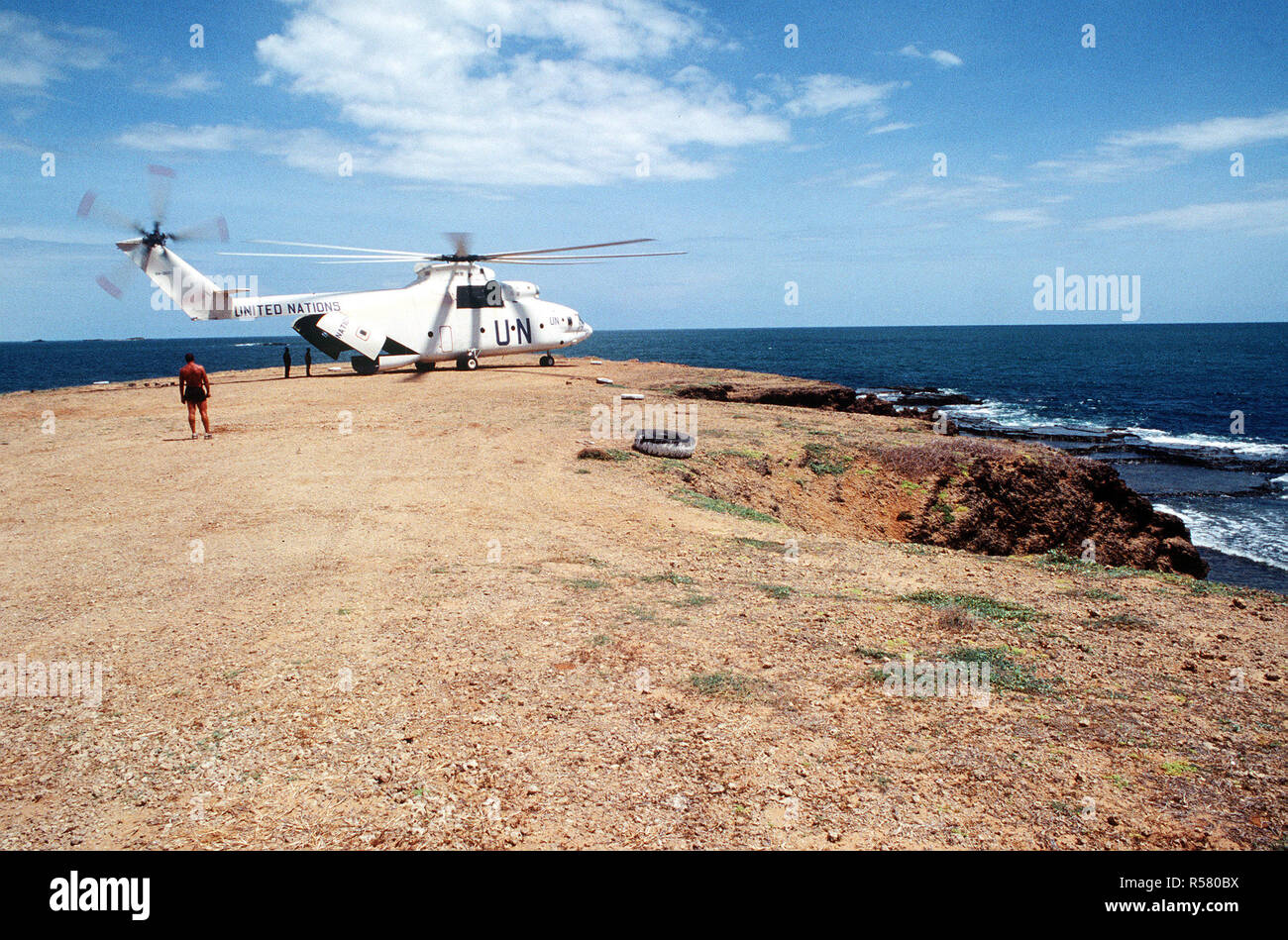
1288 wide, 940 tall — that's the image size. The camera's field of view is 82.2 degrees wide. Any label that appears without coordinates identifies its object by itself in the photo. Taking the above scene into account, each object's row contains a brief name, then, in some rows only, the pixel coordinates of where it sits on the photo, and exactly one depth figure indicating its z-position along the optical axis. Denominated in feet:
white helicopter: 86.43
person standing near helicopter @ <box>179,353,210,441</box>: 55.11
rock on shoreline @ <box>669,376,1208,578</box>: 53.93
